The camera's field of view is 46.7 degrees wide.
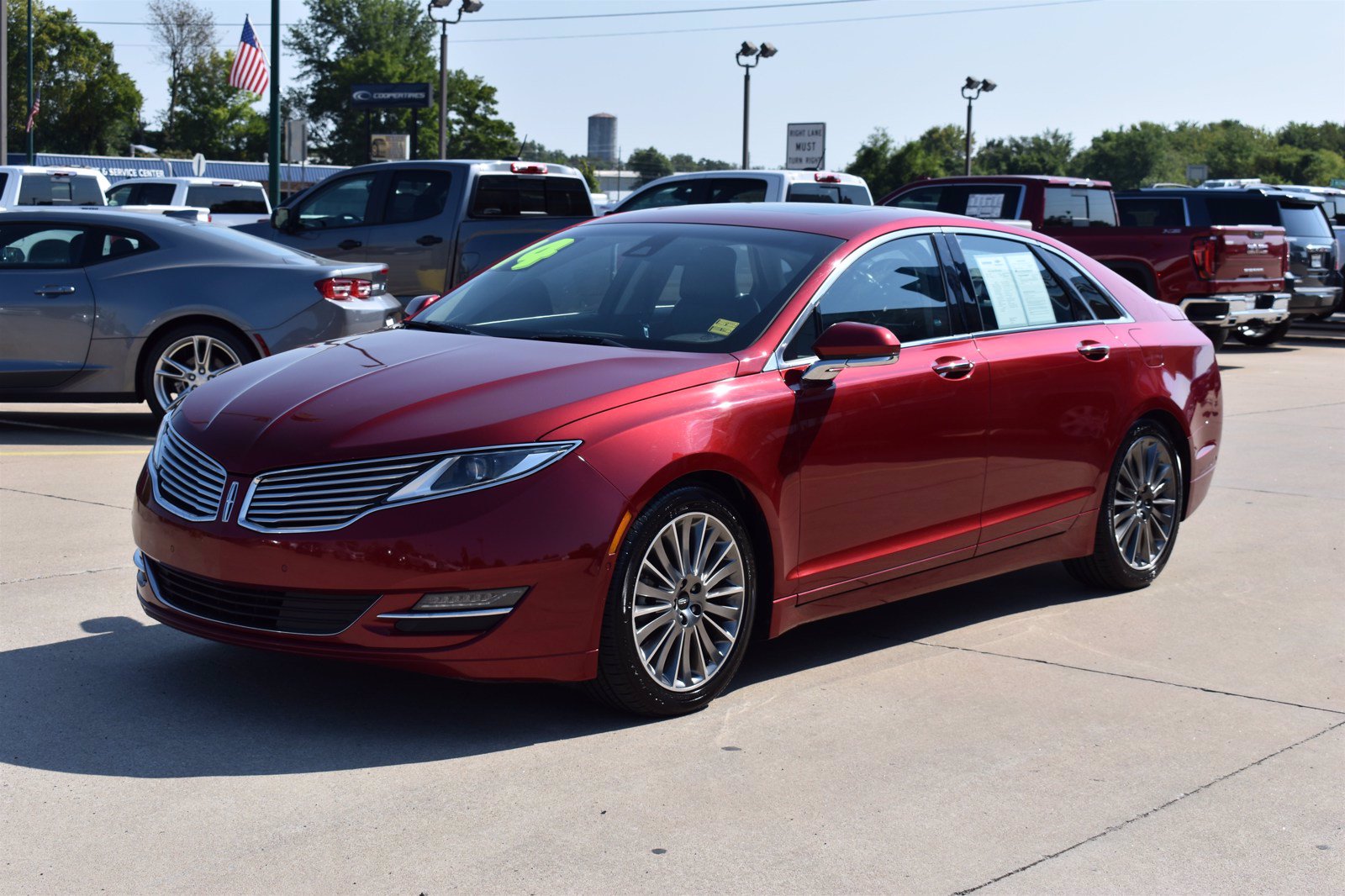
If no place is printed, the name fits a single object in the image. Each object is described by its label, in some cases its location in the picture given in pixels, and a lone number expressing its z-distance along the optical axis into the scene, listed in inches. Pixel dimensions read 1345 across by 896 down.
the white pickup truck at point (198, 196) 1019.3
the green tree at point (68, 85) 3228.3
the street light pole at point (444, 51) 1317.7
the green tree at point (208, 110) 4168.3
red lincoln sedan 175.5
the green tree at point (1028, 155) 4296.3
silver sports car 412.8
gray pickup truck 583.8
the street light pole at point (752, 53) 1341.0
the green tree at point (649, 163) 6181.1
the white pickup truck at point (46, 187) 851.4
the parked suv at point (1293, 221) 852.6
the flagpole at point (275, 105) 1050.1
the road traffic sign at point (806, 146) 1360.7
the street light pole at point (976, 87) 1692.9
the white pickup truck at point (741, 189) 649.0
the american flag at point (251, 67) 1205.1
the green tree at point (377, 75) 4234.7
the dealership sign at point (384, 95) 2320.4
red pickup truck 715.4
